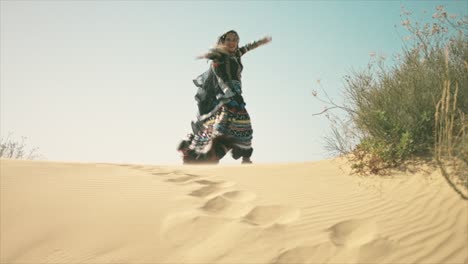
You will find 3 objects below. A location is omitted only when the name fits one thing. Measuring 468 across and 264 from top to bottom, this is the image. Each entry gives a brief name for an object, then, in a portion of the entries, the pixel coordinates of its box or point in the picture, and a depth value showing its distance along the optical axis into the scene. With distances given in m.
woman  6.10
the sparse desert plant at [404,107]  3.15
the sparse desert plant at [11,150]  10.05
